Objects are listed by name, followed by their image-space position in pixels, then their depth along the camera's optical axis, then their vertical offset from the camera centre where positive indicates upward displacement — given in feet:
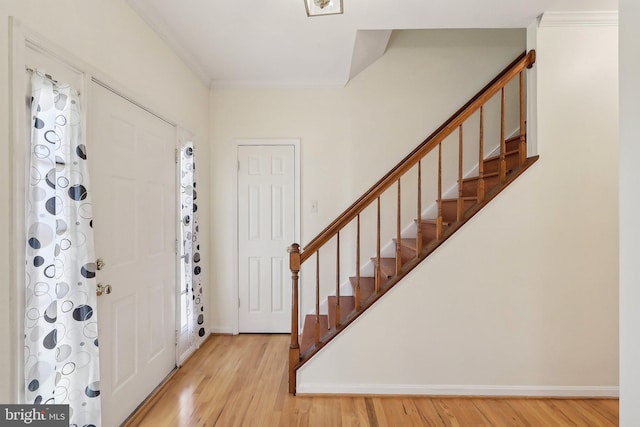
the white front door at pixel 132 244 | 5.57 -0.62
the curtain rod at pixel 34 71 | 4.08 +1.90
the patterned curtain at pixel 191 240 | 8.82 -0.73
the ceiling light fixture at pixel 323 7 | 6.01 +4.06
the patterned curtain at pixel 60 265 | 4.13 -0.72
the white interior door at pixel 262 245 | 10.71 -1.05
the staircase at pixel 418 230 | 7.02 -0.31
